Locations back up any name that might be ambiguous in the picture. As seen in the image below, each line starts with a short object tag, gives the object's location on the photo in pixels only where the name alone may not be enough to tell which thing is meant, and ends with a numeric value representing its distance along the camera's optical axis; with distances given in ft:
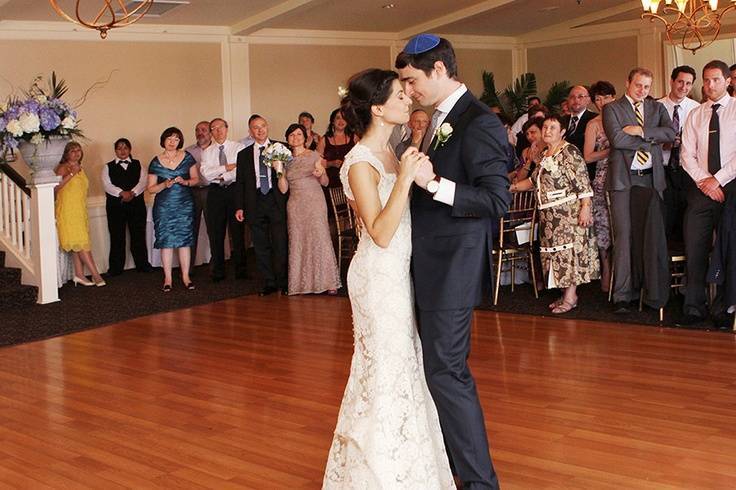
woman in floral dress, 26.30
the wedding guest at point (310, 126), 40.68
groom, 12.40
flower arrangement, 30.89
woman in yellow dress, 35.68
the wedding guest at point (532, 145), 29.63
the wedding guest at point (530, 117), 31.30
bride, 12.63
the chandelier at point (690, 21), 32.22
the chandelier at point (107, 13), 35.24
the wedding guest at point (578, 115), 30.94
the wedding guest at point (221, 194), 36.01
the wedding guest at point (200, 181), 37.91
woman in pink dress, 31.76
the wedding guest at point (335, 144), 37.83
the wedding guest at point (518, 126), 41.08
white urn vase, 31.83
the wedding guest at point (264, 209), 32.48
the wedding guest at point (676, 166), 27.48
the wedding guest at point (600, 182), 27.58
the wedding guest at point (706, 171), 24.09
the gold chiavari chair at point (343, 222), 33.54
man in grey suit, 25.63
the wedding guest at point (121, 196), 38.37
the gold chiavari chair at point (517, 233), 28.91
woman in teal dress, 34.27
